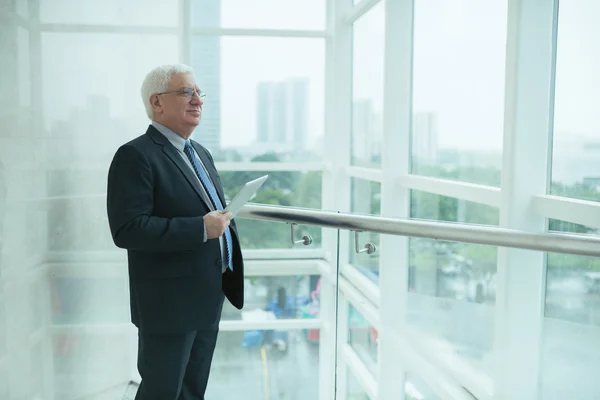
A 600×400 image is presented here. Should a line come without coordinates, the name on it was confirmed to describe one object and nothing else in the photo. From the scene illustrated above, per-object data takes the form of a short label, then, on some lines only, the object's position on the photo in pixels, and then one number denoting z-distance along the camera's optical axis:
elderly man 2.09
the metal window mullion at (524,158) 2.84
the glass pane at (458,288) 3.52
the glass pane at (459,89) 3.47
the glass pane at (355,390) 3.24
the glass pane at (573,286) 2.60
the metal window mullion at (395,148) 4.89
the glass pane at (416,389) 4.12
